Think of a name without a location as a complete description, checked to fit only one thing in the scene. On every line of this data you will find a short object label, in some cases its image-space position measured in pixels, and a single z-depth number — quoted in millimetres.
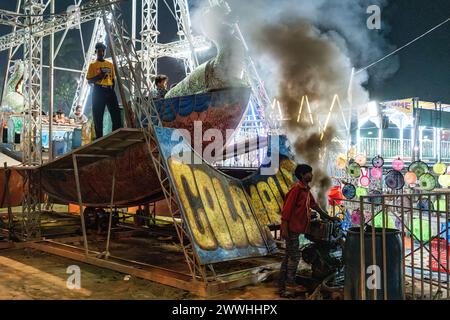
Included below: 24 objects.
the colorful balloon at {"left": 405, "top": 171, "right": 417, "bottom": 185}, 15250
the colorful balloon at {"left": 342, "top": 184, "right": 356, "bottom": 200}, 15859
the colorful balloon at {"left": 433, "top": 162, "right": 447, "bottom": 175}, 16422
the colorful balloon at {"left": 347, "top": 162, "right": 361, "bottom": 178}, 17219
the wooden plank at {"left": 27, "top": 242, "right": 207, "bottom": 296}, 6215
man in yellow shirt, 8984
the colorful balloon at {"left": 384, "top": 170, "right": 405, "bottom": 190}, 14805
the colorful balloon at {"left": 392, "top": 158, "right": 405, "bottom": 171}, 16964
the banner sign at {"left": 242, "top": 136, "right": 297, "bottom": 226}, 9062
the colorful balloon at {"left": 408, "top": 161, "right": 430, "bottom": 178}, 15461
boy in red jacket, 6285
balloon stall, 14547
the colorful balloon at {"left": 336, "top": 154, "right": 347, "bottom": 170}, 18422
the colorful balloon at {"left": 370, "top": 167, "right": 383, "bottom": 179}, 16891
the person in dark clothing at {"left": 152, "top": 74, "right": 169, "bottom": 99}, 10758
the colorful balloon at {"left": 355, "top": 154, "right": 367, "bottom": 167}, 18312
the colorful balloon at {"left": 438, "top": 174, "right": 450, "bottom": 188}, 15804
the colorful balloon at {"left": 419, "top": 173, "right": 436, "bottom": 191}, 14340
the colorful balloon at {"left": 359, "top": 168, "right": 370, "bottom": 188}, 17125
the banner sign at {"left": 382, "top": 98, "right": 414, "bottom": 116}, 23656
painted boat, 9125
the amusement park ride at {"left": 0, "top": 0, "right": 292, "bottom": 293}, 6867
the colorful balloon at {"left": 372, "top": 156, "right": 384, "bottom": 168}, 17003
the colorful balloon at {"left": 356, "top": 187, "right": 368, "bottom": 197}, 16812
